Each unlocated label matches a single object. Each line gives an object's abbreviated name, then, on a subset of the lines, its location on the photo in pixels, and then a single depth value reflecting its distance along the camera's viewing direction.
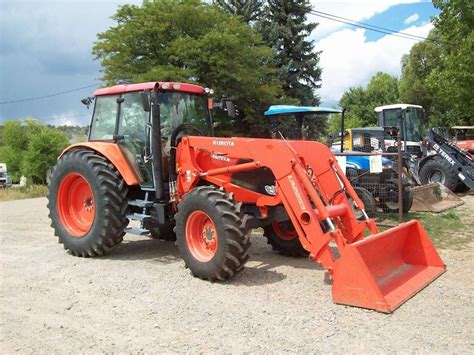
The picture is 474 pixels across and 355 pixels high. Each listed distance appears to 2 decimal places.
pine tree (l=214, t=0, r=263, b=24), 27.38
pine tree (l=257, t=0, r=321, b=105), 27.02
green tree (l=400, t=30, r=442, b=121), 36.72
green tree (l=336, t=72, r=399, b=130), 48.22
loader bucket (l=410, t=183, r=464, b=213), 11.52
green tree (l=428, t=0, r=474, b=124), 16.03
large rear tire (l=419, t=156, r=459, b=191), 14.25
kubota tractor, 5.16
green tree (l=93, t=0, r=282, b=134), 20.34
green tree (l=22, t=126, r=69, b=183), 24.70
